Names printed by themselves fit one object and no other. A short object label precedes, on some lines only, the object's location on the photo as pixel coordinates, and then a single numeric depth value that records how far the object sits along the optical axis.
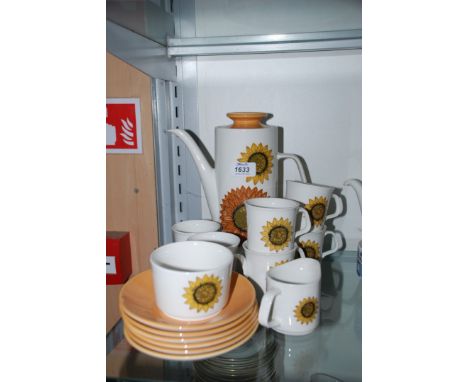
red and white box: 0.99
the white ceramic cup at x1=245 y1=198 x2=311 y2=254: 0.67
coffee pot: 0.74
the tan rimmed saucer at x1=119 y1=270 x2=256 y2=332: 0.53
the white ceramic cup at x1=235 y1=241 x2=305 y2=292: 0.68
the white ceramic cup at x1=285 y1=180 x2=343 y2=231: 0.77
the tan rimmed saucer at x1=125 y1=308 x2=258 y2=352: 0.52
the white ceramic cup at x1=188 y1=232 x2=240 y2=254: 0.70
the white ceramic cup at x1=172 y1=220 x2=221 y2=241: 0.78
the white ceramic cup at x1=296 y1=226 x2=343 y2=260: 0.77
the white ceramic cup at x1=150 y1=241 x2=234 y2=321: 0.54
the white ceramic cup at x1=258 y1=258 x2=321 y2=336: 0.59
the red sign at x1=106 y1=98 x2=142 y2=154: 0.95
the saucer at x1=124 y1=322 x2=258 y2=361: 0.51
